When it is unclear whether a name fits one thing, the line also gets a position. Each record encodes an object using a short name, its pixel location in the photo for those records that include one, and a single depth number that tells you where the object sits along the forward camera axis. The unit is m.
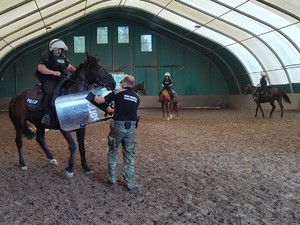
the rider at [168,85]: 12.93
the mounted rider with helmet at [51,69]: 4.56
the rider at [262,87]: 12.99
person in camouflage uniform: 3.84
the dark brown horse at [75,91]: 4.42
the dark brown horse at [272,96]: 13.05
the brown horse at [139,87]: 13.30
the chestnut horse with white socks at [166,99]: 12.96
